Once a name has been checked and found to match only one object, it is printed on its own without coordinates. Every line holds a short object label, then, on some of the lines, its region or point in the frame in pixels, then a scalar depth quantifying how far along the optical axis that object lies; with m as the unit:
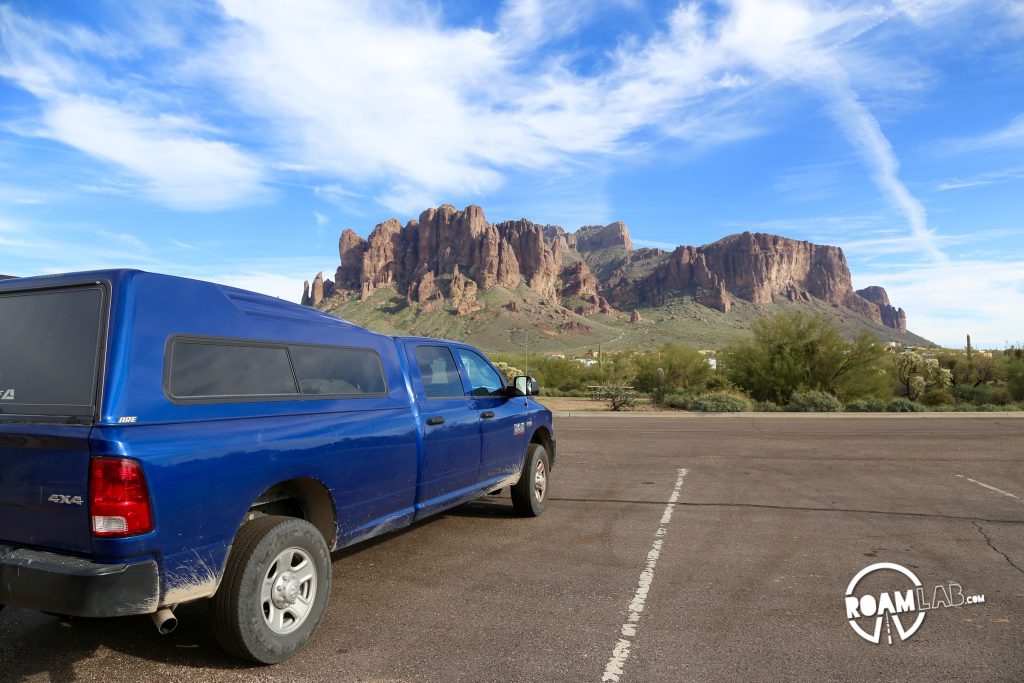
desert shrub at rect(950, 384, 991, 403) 28.05
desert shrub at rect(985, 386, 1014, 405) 27.53
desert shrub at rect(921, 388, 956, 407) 28.27
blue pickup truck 3.28
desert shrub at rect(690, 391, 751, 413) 24.64
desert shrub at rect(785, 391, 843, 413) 24.62
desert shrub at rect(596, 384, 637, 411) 26.42
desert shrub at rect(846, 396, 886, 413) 24.20
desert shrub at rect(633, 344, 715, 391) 31.21
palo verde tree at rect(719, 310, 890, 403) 26.94
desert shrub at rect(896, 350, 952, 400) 28.88
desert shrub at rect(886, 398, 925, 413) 24.14
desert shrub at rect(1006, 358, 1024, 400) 27.72
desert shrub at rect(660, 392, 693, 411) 26.96
